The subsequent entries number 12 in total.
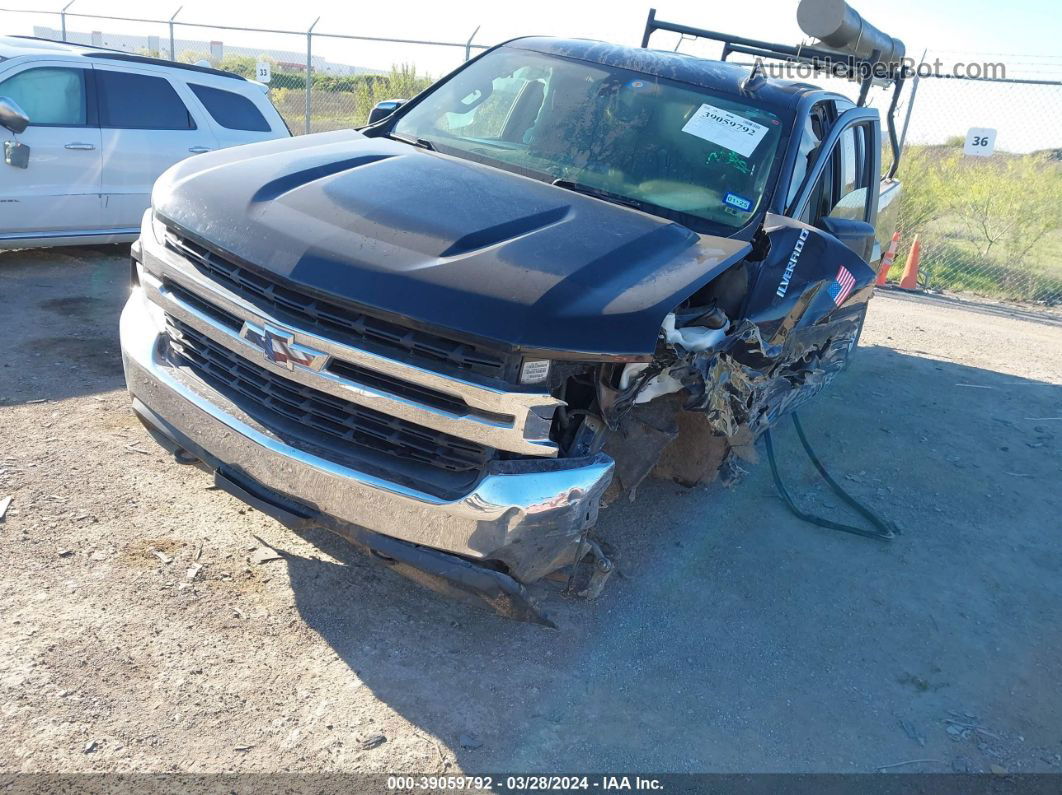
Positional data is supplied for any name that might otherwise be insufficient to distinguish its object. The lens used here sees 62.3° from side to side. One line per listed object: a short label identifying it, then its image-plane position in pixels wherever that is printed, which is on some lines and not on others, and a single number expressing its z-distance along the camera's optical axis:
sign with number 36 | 11.95
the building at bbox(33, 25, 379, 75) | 17.36
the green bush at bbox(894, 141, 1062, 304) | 12.66
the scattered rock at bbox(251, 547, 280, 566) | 3.52
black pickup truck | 2.64
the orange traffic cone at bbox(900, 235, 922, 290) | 11.96
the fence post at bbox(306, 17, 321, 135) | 14.15
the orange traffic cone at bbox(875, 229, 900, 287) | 11.99
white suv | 6.71
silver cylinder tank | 4.73
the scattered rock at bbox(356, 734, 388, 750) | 2.66
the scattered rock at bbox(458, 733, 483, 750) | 2.73
